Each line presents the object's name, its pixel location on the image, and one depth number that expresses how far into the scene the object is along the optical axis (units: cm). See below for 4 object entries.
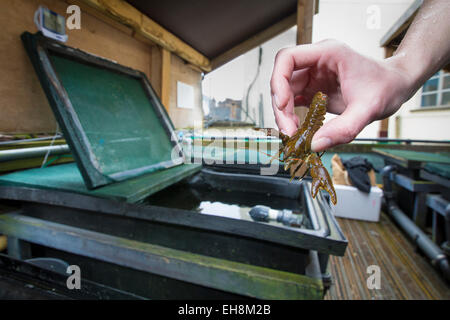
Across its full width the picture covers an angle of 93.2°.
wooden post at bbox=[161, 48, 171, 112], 241
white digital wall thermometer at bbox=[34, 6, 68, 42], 150
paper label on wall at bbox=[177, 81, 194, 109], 273
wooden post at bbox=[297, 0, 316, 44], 164
